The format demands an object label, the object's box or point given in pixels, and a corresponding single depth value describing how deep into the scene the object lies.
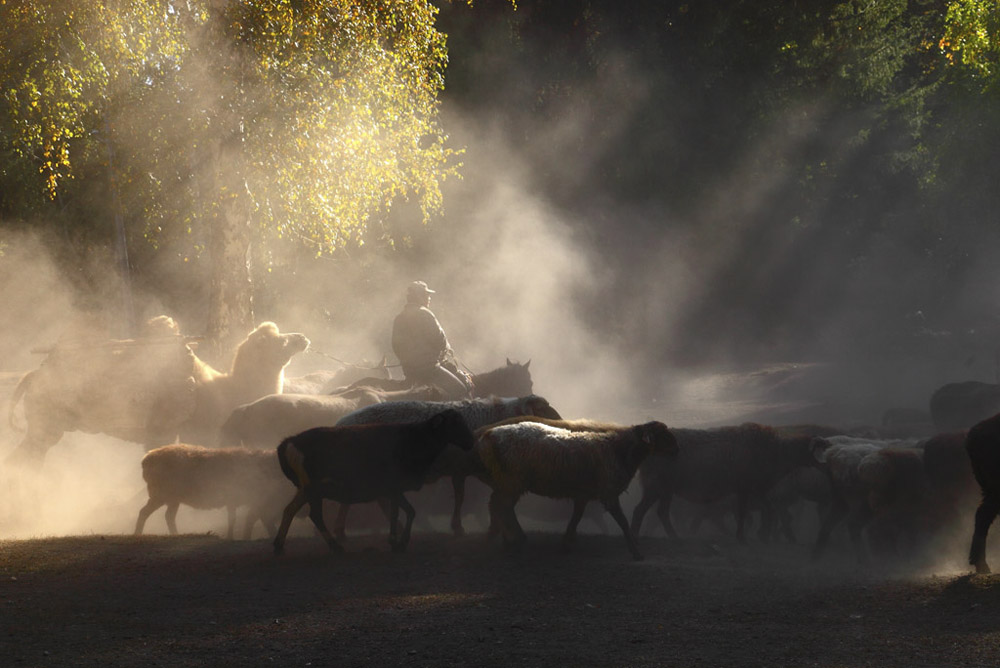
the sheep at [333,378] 18.10
